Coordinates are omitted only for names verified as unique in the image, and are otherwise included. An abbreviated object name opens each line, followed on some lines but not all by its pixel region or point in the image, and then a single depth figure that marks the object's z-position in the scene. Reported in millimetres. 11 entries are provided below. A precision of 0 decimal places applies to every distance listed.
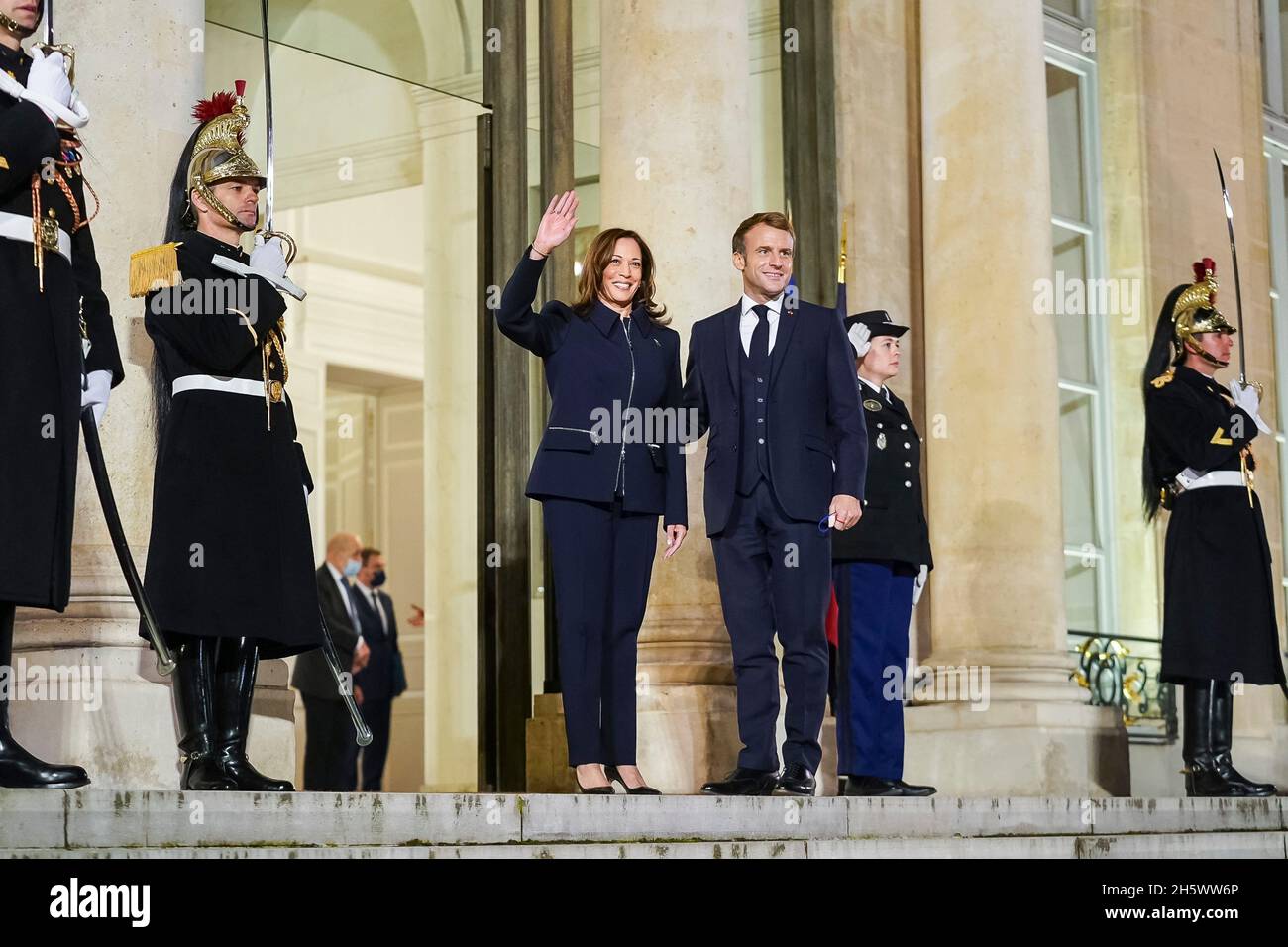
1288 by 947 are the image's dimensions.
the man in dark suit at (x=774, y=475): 6570
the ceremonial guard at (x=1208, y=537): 8594
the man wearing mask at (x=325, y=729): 11586
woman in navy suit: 6305
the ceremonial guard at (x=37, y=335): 4844
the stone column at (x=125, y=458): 5781
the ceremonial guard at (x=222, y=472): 5438
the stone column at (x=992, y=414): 9648
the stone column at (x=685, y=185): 8133
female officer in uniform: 7203
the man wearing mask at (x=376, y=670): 12641
